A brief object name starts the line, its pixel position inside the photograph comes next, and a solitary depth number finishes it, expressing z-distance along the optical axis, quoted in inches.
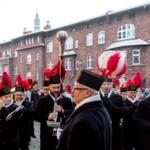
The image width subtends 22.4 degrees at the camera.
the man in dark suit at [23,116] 318.0
